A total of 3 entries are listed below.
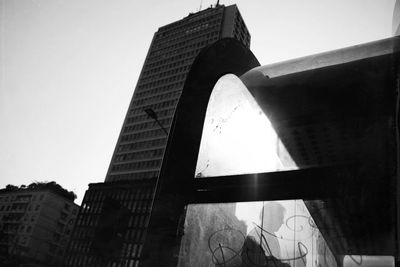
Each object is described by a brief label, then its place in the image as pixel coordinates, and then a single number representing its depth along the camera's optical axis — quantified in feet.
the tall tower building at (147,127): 139.95
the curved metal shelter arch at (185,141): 7.58
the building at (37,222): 199.72
